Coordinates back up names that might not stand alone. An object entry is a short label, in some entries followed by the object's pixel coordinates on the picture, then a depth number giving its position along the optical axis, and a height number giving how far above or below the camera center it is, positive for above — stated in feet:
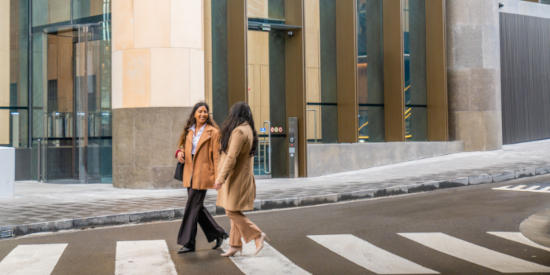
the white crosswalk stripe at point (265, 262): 22.00 -4.05
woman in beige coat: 24.40 -1.13
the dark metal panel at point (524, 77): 83.10 +8.71
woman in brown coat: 25.82 -0.79
